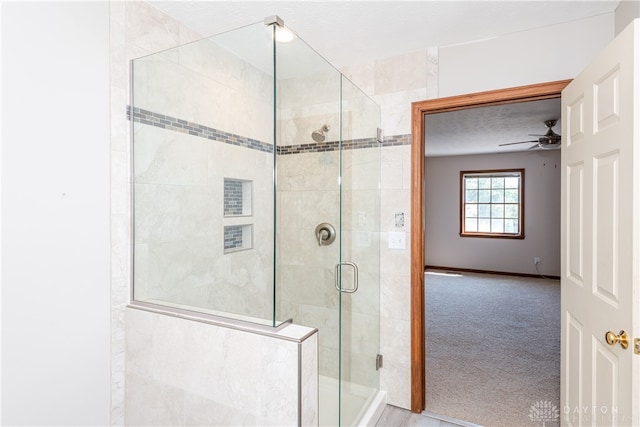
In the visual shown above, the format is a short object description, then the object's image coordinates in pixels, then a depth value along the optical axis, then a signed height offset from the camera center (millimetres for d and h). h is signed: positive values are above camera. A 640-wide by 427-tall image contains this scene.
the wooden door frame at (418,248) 2346 -251
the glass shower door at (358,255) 2074 -285
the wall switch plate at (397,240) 2410 -201
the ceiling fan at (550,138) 4414 +926
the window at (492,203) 6914 +164
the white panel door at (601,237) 1252 -111
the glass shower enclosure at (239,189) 1605 +112
